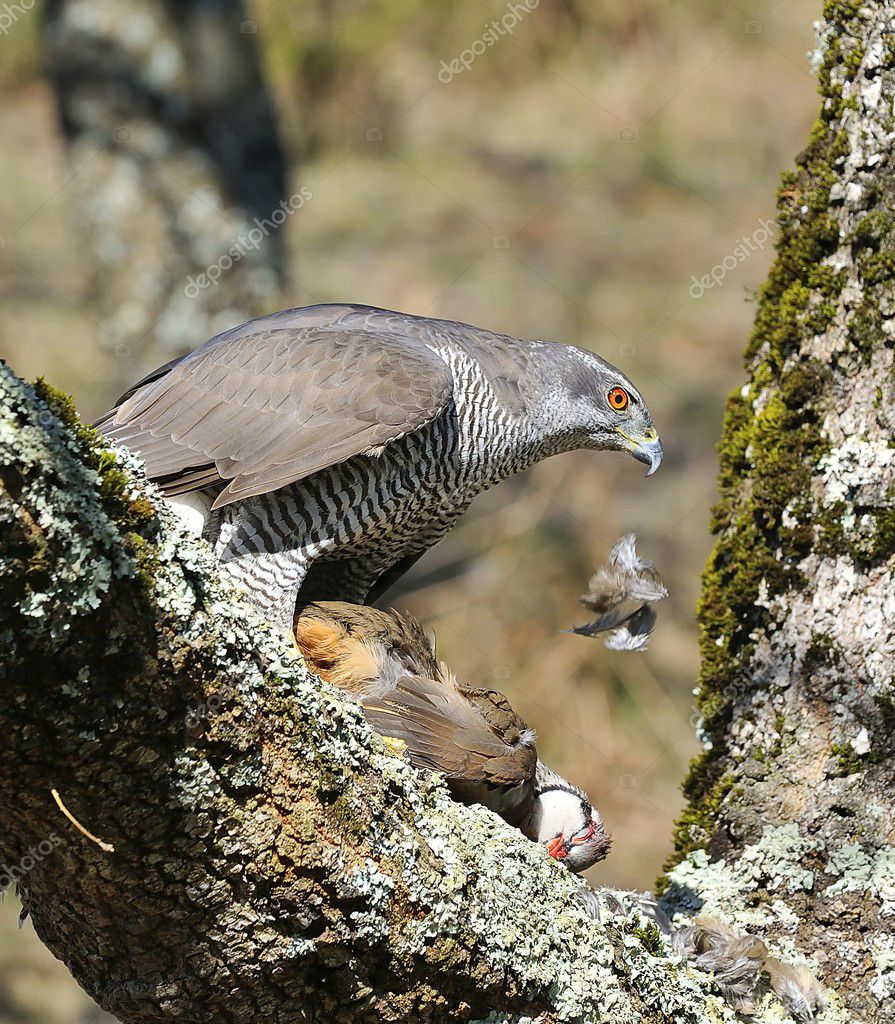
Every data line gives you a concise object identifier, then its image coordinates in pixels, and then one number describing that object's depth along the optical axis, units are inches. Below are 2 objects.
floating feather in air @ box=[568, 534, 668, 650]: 254.8
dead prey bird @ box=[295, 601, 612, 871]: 220.1
